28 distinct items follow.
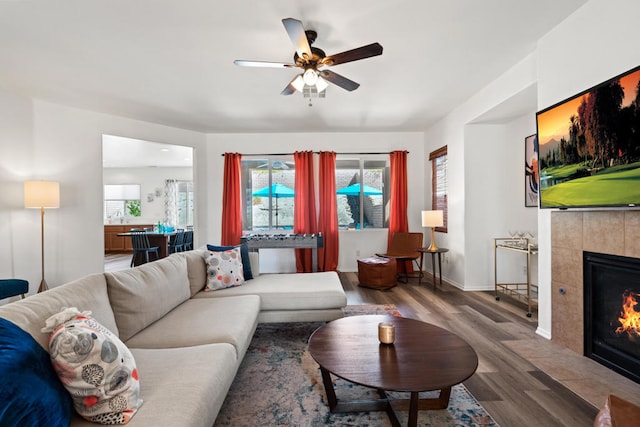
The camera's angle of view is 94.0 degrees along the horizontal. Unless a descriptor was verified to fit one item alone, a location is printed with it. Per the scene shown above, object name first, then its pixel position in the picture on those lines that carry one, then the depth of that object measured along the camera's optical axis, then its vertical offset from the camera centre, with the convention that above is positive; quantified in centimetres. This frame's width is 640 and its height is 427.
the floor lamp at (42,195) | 367 +26
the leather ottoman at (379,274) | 438 -90
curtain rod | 569 +115
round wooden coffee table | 141 -79
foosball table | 484 -46
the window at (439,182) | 493 +52
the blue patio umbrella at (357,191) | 589 +44
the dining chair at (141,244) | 560 -55
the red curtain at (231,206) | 555 +15
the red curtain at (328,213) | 556 +1
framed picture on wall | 373 +50
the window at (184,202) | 923 +39
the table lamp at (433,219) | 457 -10
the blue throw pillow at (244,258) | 321 -48
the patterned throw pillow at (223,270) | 287 -55
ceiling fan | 211 +123
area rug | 167 -116
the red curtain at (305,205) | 555 +16
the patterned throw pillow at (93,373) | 103 -56
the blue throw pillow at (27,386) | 82 -50
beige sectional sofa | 120 -73
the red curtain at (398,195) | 557 +33
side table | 444 -58
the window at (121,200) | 911 +46
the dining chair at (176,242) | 585 -54
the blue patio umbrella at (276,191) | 586 +44
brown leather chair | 506 -59
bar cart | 326 -89
